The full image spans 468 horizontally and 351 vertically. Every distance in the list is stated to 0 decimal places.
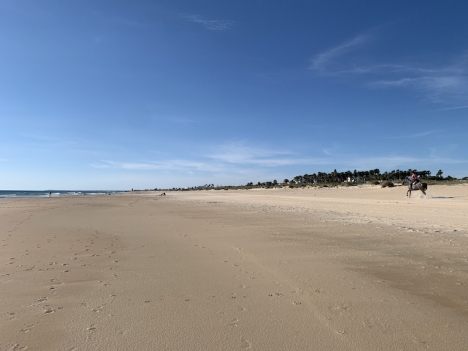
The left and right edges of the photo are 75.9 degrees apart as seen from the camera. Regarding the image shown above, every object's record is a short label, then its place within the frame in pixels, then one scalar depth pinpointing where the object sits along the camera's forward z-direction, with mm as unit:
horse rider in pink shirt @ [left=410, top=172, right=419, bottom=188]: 30484
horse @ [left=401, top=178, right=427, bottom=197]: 29394
